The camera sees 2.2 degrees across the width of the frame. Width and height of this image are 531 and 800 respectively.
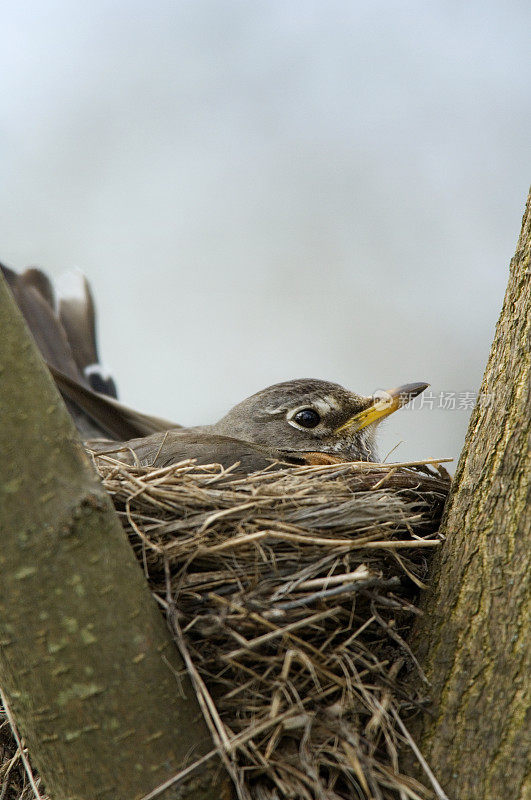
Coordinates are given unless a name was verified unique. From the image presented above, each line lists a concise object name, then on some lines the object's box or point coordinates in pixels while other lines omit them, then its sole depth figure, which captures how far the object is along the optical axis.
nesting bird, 3.60
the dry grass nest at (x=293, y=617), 3.52
